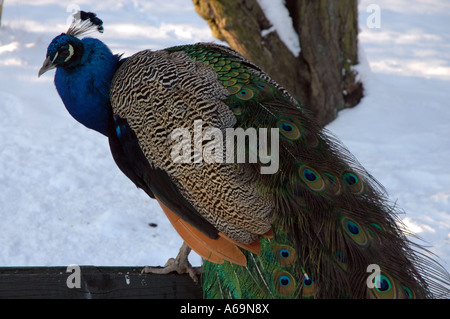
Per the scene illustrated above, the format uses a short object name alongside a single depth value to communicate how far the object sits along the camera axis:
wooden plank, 2.12
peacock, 2.15
